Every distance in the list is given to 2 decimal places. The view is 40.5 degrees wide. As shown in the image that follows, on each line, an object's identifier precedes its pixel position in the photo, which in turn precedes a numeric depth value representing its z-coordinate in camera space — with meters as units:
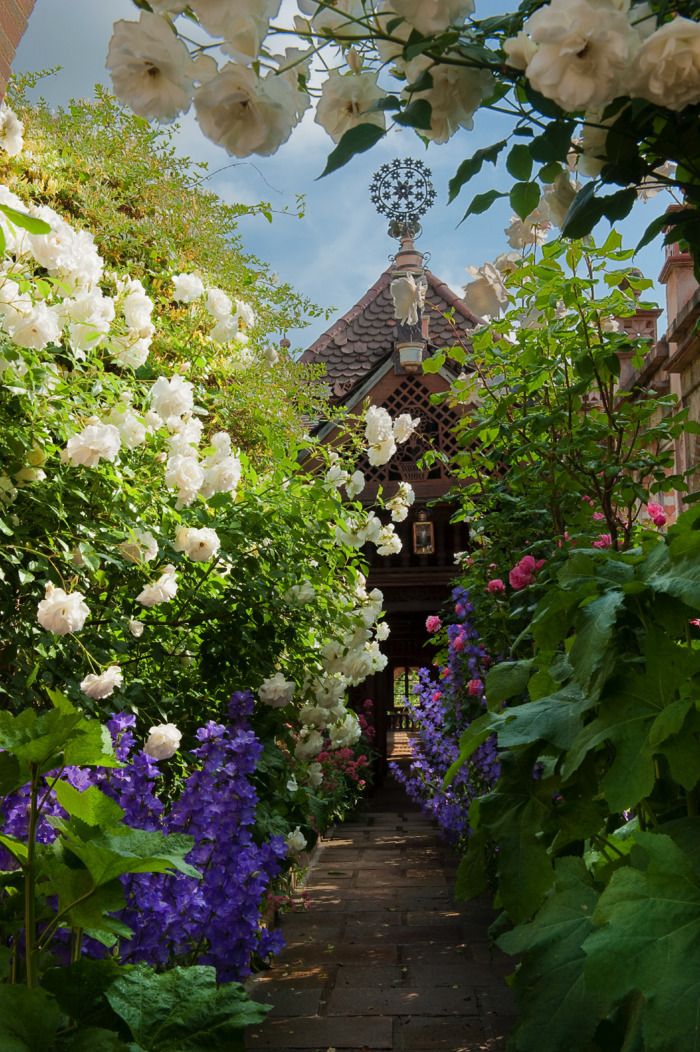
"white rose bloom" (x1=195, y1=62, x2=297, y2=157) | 0.99
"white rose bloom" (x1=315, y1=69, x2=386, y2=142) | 1.10
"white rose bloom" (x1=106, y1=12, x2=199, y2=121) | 1.00
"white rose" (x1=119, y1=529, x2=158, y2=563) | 2.69
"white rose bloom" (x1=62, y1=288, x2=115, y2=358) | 2.55
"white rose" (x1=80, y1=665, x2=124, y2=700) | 2.44
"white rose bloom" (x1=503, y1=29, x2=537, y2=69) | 0.98
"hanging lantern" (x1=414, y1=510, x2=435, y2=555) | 10.73
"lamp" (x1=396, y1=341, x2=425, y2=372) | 9.60
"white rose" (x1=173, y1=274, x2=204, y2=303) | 3.52
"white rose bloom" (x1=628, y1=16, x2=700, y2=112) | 0.85
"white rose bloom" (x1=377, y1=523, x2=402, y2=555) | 4.25
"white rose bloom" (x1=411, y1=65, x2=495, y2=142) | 1.04
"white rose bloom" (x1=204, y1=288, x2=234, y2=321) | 3.53
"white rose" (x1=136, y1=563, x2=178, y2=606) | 2.61
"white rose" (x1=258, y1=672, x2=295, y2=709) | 3.22
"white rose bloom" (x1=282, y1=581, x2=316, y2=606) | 3.37
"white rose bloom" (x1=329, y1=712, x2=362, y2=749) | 4.37
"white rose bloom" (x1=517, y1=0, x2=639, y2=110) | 0.87
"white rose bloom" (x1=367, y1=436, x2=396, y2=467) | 3.90
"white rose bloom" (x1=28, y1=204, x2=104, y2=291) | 2.41
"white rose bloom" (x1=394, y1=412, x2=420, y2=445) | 4.13
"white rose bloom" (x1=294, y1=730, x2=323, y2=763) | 3.79
